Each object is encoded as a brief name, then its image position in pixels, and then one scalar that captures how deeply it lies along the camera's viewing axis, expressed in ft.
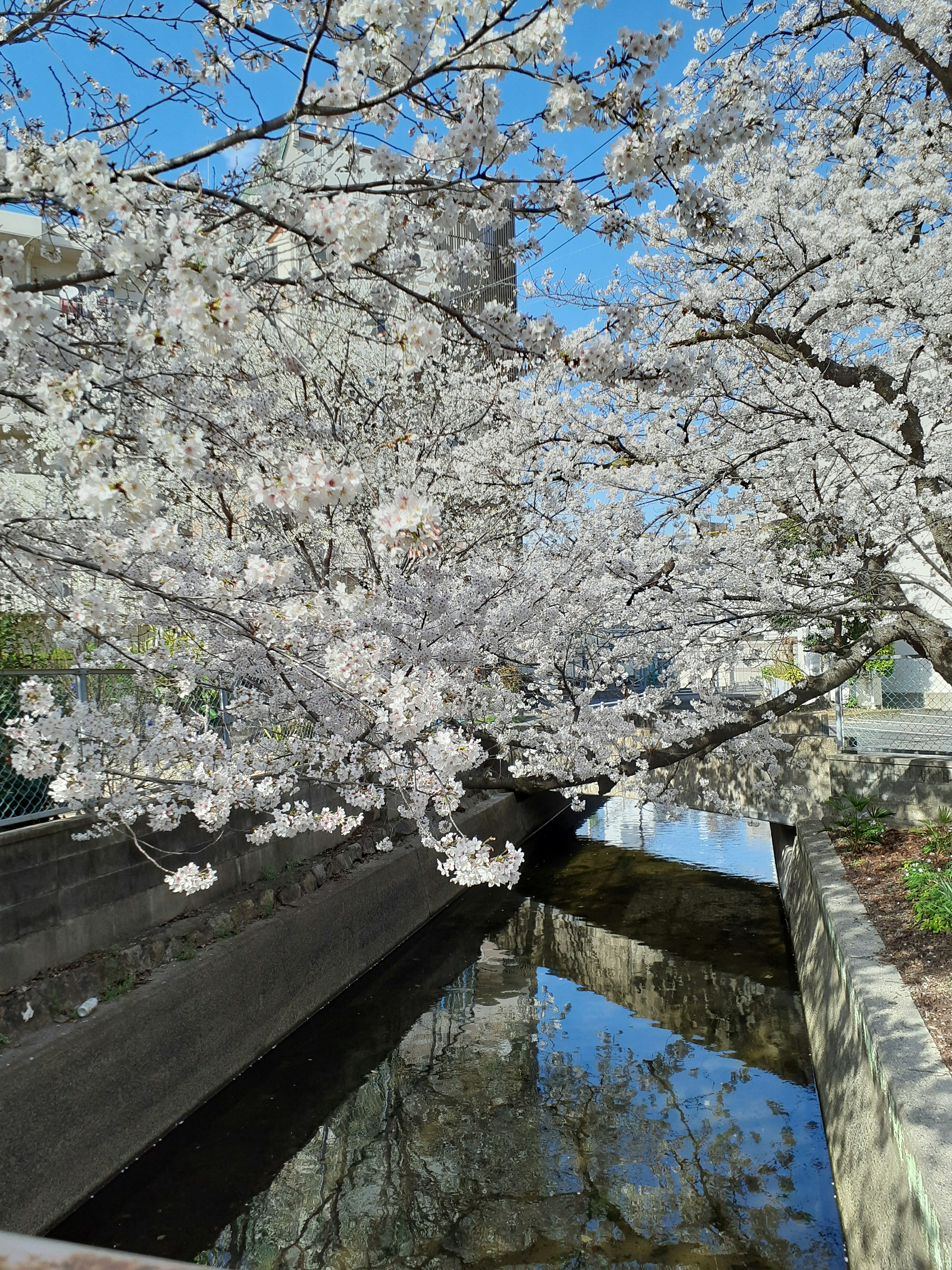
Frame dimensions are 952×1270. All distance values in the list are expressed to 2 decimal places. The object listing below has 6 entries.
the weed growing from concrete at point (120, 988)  18.33
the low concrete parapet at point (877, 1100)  11.30
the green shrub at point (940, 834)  26.55
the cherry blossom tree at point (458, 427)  10.06
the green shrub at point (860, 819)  30.73
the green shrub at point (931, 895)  20.06
